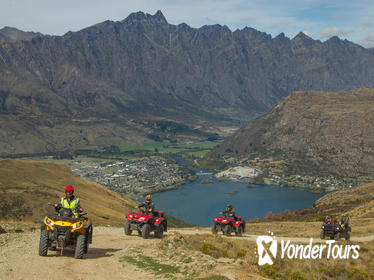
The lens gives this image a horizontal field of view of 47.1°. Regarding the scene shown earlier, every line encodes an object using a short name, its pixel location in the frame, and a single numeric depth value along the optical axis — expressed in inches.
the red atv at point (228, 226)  1350.9
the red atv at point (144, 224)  1096.8
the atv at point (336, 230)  1371.8
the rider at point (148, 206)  1130.0
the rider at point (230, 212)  1366.0
